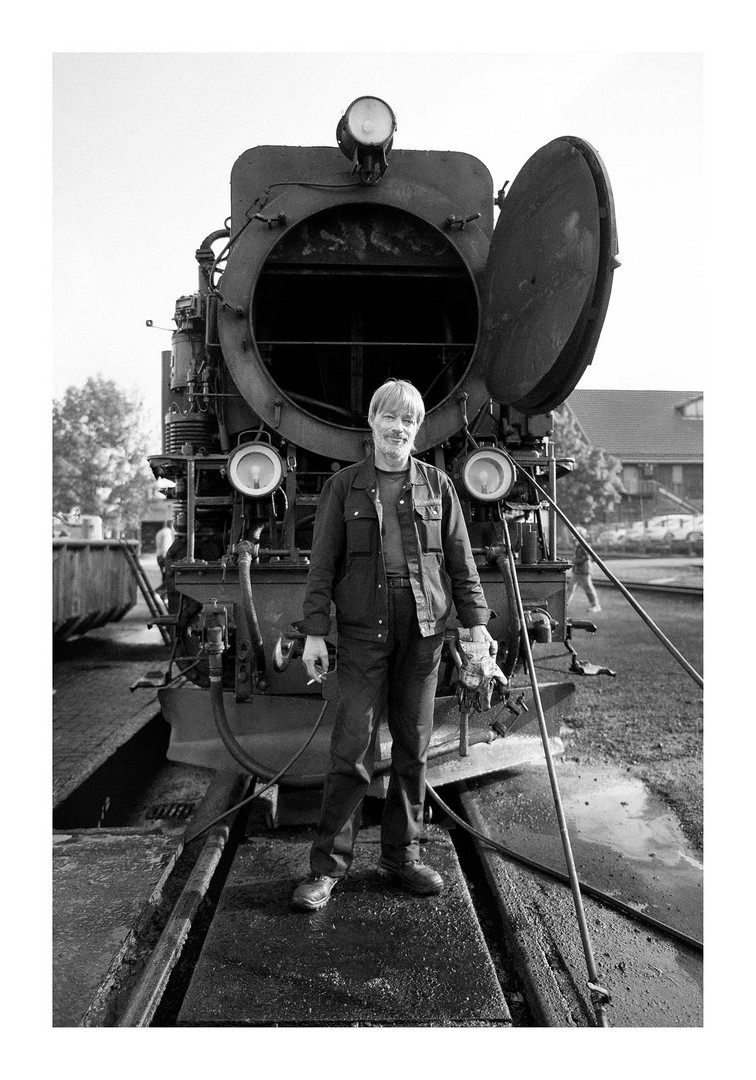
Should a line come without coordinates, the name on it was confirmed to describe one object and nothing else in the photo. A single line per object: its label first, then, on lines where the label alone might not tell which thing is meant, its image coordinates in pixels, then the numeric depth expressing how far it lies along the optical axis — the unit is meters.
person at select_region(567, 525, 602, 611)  11.21
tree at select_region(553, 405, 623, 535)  23.66
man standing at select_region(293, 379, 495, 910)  2.53
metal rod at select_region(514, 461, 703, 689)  2.53
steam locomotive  3.09
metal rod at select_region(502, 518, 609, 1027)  2.10
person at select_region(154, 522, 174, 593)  10.62
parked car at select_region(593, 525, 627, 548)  22.97
